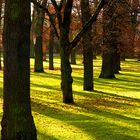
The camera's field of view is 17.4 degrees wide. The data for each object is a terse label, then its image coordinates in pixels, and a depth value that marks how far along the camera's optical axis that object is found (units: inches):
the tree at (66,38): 708.7
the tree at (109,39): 1034.4
